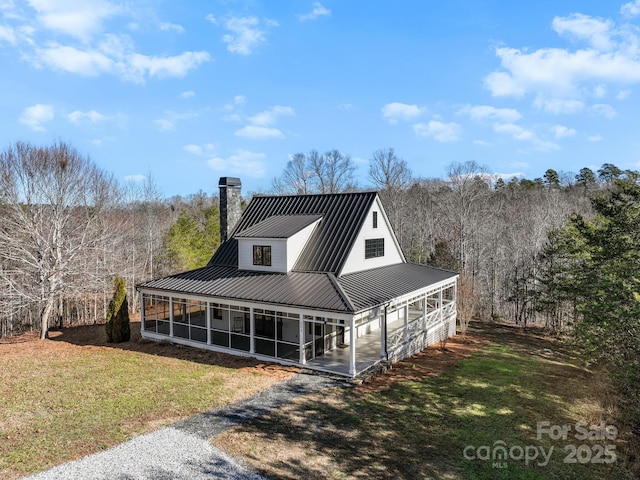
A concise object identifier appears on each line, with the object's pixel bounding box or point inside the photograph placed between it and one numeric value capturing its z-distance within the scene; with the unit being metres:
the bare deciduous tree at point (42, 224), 19.47
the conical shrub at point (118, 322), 18.91
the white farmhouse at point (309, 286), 14.74
